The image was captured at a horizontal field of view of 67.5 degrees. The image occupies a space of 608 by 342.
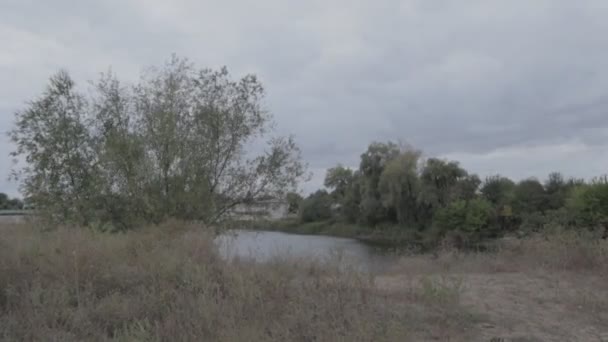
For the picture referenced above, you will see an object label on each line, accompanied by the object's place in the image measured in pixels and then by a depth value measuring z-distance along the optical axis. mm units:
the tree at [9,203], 13258
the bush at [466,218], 34906
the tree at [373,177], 44781
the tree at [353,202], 48344
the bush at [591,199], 25766
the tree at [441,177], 41625
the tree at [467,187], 41750
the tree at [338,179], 52969
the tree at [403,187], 42094
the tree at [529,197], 38375
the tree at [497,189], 42244
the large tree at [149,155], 11391
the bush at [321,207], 49250
